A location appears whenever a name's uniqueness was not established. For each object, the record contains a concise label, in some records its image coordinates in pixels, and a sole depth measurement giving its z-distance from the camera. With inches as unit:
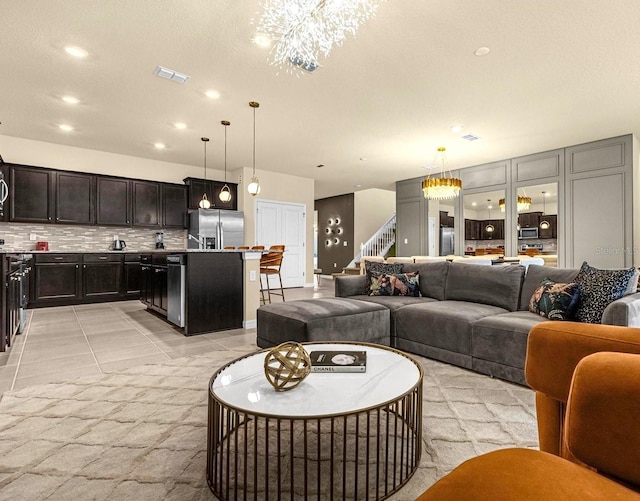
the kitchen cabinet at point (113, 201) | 252.5
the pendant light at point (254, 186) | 215.3
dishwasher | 151.7
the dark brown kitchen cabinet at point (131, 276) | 250.8
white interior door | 323.9
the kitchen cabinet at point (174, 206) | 282.0
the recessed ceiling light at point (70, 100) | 172.6
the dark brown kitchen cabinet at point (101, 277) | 236.4
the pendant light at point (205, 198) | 236.4
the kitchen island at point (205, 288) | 150.5
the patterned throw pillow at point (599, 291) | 89.6
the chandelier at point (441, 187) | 253.2
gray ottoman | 106.4
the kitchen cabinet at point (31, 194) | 223.0
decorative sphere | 55.4
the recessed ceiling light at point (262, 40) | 124.3
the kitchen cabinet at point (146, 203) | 268.1
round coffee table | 49.1
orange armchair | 27.8
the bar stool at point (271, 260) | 202.8
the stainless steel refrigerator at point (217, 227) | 279.6
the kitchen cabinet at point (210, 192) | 292.7
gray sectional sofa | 94.7
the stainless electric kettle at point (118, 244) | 263.0
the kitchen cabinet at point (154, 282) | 174.1
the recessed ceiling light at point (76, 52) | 131.2
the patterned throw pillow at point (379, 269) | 153.7
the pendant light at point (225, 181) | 206.0
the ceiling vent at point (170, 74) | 146.0
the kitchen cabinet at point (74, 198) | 238.2
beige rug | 55.5
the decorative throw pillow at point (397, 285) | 146.8
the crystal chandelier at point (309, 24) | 103.7
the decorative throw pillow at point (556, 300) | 96.0
